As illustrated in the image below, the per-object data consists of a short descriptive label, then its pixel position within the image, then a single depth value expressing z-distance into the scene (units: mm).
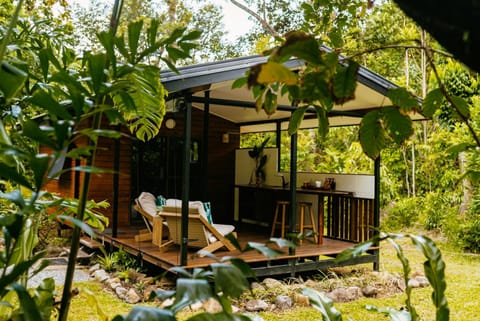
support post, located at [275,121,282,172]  9609
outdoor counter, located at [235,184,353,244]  7922
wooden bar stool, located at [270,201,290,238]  7625
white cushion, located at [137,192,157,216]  7410
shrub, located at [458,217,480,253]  9864
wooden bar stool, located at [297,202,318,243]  7625
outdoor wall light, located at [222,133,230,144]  10922
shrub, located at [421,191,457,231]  11646
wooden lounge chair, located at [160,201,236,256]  6359
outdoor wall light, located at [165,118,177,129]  9023
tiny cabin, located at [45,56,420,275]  6426
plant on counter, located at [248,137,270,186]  10094
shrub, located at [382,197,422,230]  12658
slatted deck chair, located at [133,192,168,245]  7324
